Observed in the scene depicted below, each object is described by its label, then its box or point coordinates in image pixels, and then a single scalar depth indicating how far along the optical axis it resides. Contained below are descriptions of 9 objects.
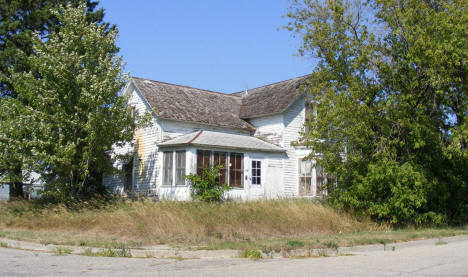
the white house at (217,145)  21.06
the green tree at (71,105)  17.55
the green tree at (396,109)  15.06
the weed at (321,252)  10.07
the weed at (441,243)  12.34
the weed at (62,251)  10.05
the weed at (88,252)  9.91
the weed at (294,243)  10.53
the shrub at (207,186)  19.69
